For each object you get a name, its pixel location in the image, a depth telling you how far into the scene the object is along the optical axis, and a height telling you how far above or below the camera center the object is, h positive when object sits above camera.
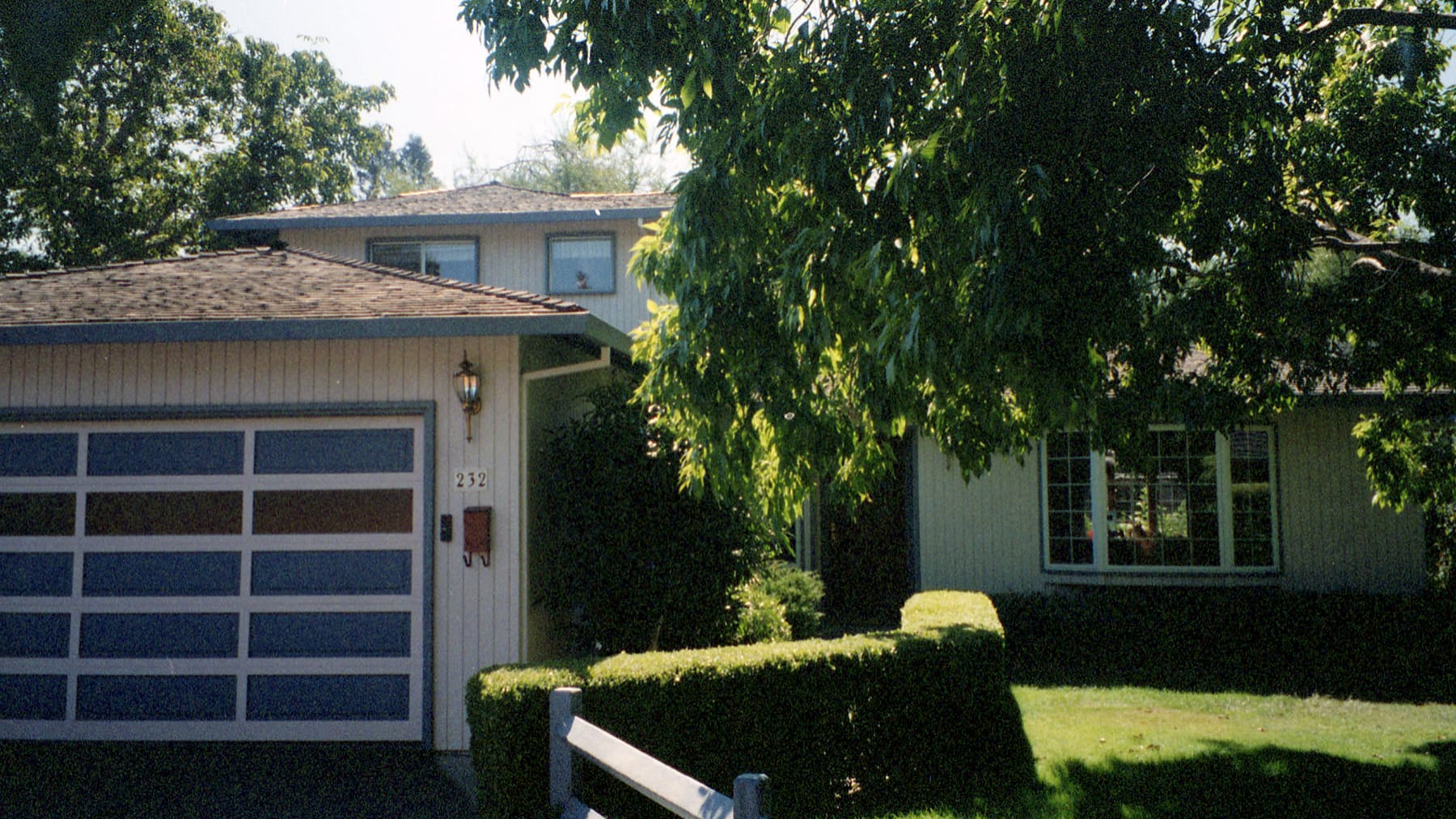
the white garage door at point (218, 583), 7.42 -0.82
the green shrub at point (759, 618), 8.77 -1.34
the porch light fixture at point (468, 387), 7.35 +0.67
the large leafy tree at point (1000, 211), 4.50 +1.47
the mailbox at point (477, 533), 7.30 -0.42
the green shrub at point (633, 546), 7.96 -0.58
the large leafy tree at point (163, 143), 21.84 +8.21
